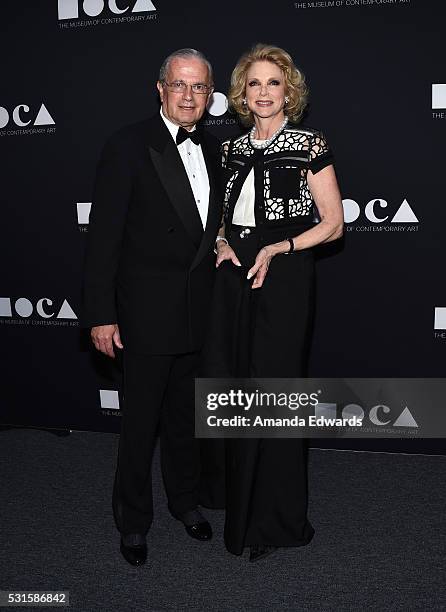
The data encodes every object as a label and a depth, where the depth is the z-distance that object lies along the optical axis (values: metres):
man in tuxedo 2.63
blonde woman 2.66
